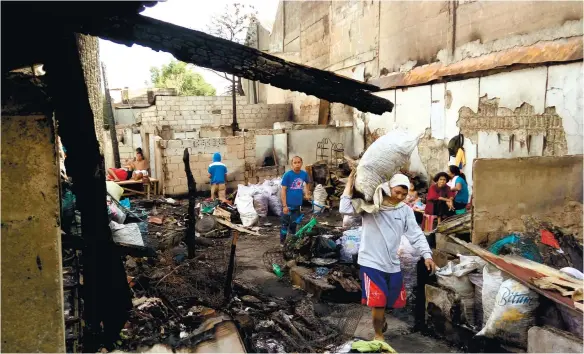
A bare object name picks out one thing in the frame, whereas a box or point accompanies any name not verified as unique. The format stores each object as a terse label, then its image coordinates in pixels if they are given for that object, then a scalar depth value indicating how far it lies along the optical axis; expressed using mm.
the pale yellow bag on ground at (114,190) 8070
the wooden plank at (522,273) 3297
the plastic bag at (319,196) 11164
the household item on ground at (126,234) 5486
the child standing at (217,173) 11188
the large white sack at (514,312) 3531
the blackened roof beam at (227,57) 2388
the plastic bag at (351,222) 7299
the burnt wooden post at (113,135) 15117
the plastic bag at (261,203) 10539
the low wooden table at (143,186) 12773
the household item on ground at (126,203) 9055
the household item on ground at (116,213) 6329
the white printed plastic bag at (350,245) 6102
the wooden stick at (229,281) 5039
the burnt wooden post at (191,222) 6599
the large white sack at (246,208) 9812
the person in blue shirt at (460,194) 7250
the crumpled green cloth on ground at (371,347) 2746
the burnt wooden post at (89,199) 2715
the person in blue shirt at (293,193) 7684
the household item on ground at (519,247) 4730
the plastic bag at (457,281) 4215
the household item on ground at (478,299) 4129
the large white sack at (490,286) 3822
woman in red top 7285
